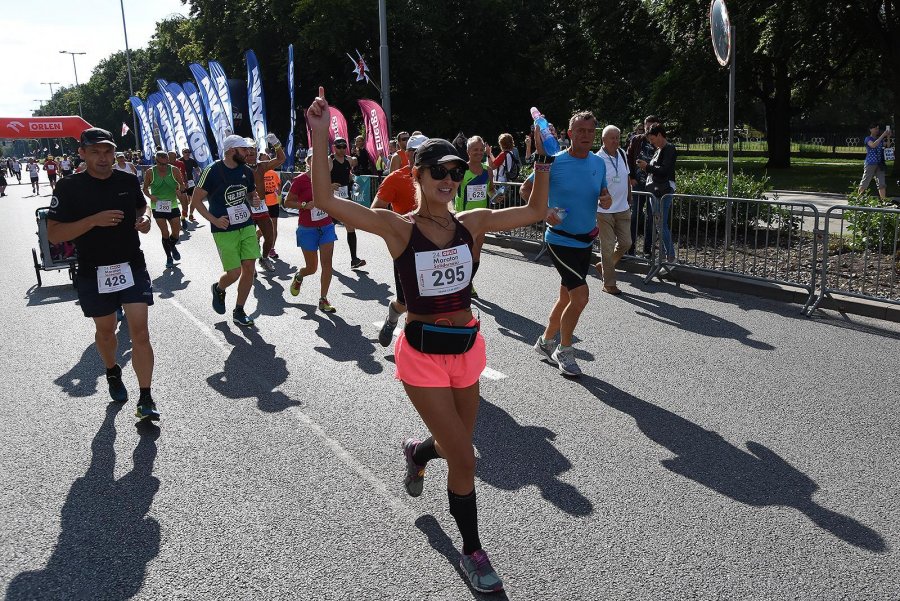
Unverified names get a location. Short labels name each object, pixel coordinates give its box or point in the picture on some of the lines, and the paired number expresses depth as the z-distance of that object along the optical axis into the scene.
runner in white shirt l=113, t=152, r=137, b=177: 13.98
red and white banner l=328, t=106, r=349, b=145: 21.22
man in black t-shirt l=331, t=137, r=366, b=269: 10.50
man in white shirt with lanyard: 9.12
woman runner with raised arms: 3.31
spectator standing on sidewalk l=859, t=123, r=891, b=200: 16.89
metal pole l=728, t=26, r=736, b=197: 9.81
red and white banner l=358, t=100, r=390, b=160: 20.31
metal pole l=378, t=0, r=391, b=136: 21.47
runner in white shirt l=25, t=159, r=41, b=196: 42.81
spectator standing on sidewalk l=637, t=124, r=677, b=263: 10.62
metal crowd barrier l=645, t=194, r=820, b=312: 9.02
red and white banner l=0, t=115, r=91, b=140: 47.47
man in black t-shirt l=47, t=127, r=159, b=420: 5.12
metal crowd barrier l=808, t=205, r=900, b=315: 8.00
